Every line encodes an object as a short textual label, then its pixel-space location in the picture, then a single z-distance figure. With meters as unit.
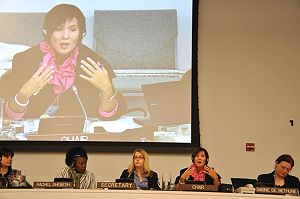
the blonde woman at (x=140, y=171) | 8.25
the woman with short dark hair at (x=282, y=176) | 8.22
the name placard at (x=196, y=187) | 6.86
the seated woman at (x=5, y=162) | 8.32
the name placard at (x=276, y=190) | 6.80
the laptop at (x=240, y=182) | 7.56
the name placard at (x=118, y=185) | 6.85
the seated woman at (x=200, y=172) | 8.14
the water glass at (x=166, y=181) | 7.40
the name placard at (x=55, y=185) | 6.84
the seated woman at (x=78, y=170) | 8.36
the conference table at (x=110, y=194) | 6.64
